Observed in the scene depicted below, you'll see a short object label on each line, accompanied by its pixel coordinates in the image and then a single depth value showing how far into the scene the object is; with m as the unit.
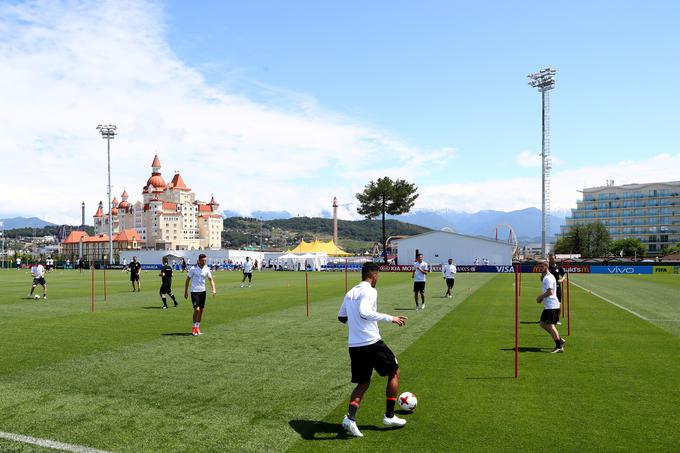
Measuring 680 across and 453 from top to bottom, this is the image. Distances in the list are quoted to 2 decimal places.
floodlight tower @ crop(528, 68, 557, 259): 68.56
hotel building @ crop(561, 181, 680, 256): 161.75
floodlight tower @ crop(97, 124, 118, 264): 97.31
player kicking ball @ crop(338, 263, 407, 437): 6.73
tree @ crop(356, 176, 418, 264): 95.62
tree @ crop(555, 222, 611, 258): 134.12
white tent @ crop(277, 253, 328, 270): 84.44
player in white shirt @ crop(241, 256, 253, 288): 36.34
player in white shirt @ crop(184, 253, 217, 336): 14.21
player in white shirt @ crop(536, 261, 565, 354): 11.73
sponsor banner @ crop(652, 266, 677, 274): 66.44
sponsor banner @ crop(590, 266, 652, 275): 65.88
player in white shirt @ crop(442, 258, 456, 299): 26.55
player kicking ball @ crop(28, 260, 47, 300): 25.11
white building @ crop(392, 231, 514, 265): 79.38
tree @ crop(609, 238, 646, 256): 142.44
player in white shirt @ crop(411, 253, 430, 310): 20.83
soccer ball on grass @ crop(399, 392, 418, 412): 7.19
